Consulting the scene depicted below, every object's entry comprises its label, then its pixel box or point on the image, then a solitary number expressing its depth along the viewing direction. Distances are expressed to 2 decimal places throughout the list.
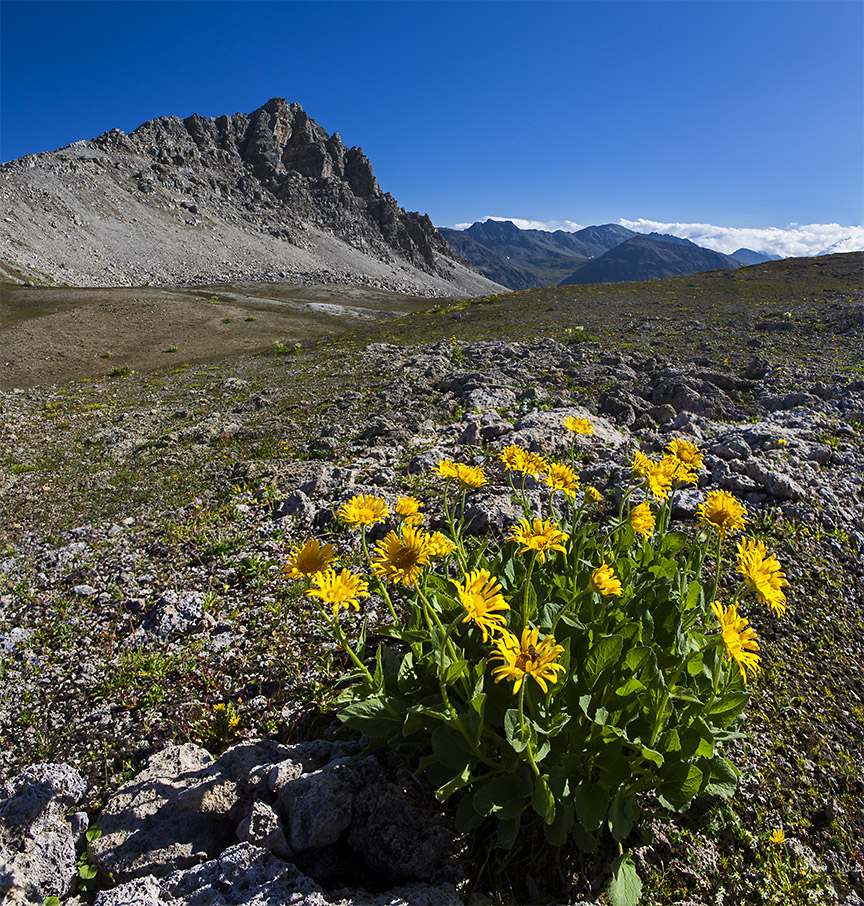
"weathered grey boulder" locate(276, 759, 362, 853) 2.64
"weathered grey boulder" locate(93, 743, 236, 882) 2.72
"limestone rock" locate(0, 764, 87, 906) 2.63
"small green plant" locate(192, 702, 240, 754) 3.62
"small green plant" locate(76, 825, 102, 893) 2.70
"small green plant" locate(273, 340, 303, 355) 22.50
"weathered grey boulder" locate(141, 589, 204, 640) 4.75
